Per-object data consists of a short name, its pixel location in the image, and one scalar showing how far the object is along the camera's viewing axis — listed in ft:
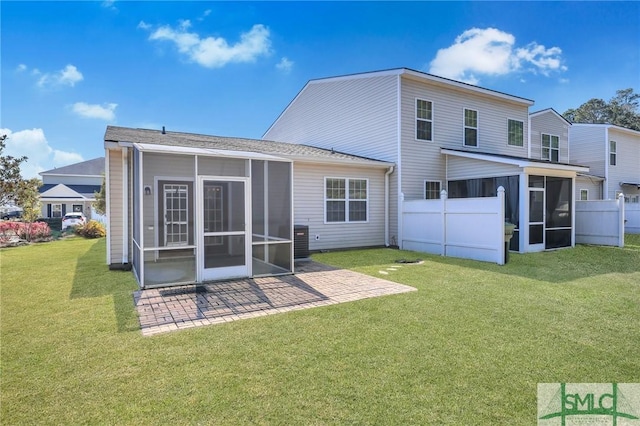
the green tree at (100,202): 69.67
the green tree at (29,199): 56.96
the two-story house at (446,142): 35.40
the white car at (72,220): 76.18
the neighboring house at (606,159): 63.36
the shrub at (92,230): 57.47
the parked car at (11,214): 104.28
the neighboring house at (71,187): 101.97
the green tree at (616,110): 120.98
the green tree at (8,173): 54.90
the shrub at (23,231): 50.47
